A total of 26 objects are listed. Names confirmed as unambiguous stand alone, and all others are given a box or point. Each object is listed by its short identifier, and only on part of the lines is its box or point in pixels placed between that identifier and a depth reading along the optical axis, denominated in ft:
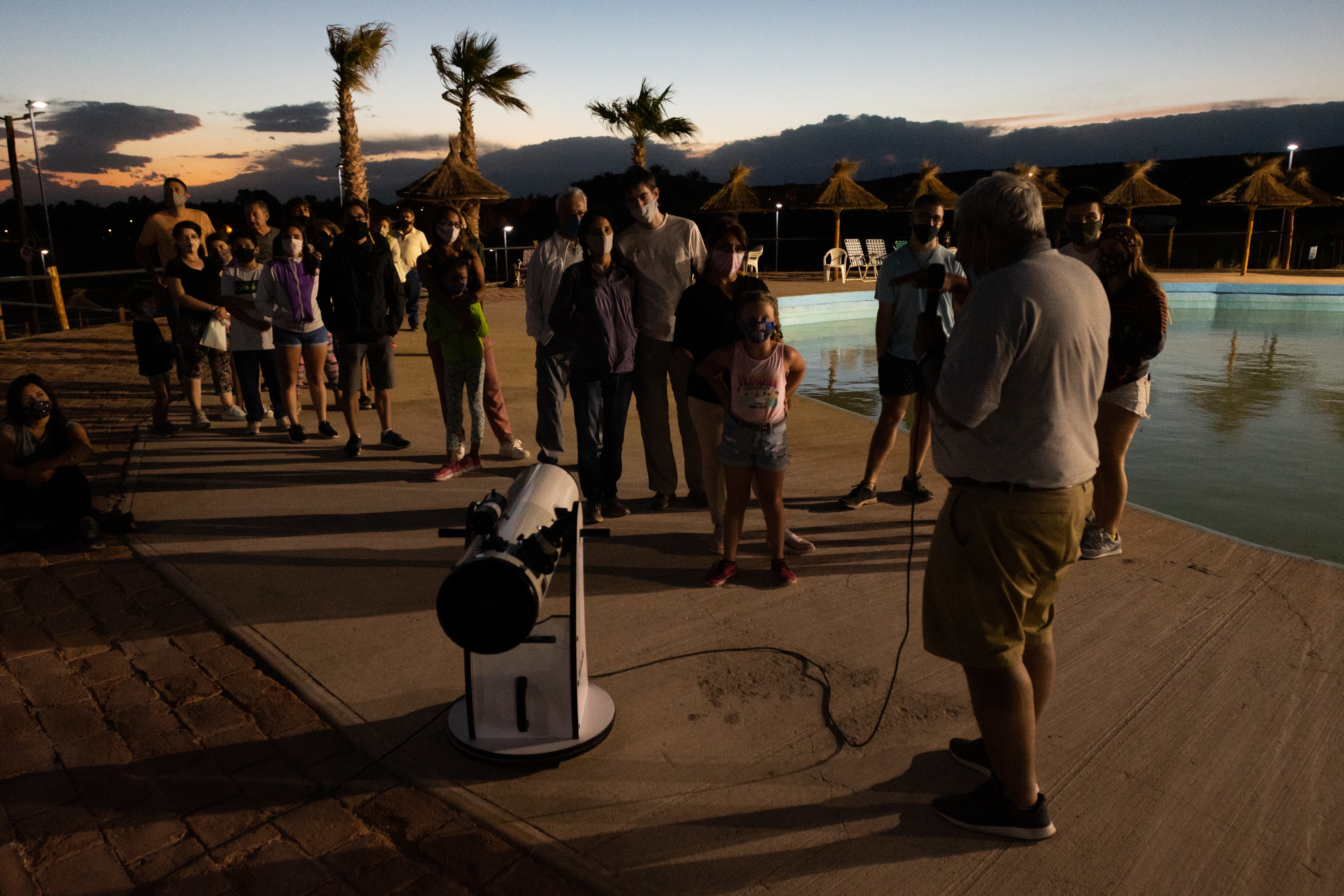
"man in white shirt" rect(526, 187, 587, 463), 17.46
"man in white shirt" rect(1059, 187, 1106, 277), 14.92
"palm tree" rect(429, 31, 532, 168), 74.28
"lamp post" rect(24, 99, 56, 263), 82.69
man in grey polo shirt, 6.95
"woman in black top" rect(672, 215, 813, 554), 14.26
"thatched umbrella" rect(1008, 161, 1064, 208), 74.18
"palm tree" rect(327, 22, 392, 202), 60.85
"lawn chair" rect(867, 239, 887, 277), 88.94
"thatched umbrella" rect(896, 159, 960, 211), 82.02
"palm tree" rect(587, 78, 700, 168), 88.02
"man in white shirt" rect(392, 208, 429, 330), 29.09
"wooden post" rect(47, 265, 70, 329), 46.11
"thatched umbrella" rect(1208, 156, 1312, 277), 80.12
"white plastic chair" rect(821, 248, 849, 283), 84.12
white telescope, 8.45
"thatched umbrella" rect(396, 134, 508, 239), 64.28
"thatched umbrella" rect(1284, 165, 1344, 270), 81.87
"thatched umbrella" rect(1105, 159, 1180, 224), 84.38
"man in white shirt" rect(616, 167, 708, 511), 16.20
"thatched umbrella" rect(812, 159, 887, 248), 84.74
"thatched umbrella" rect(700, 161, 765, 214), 87.30
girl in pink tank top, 13.01
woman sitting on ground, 15.56
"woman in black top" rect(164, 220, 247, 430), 24.16
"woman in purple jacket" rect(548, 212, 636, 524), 15.81
